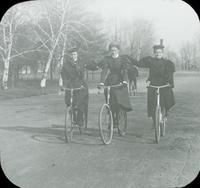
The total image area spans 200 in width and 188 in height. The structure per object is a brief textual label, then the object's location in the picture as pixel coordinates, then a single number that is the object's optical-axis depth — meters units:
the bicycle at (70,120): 6.55
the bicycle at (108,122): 6.54
